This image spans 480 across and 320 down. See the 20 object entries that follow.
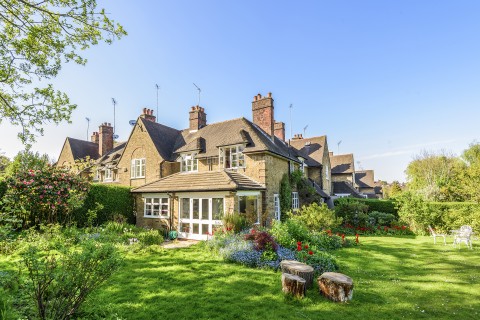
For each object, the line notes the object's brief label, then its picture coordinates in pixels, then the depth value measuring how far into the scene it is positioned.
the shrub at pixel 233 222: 13.33
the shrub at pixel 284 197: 19.44
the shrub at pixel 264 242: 9.87
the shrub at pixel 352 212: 20.70
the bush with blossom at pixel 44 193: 13.08
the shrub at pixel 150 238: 13.13
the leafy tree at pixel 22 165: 14.12
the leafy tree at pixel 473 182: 20.74
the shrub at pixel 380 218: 21.47
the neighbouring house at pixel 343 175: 35.81
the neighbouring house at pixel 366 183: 47.78
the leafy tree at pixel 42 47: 8.02
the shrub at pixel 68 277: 4.10
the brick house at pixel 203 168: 16.08
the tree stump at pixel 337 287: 6.54
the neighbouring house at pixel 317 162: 28.20
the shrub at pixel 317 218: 14.49
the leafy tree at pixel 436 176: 29.81
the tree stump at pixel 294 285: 6.63
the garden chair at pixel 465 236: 13.18
